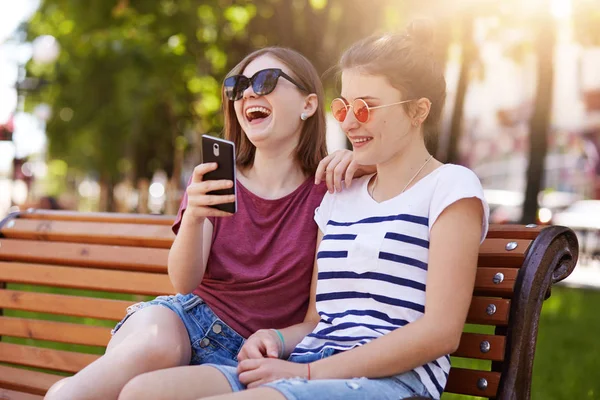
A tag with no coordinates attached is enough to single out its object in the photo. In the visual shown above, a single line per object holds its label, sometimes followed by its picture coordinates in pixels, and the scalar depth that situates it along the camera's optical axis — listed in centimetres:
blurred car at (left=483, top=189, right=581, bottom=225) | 2586
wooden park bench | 282
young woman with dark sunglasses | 293
